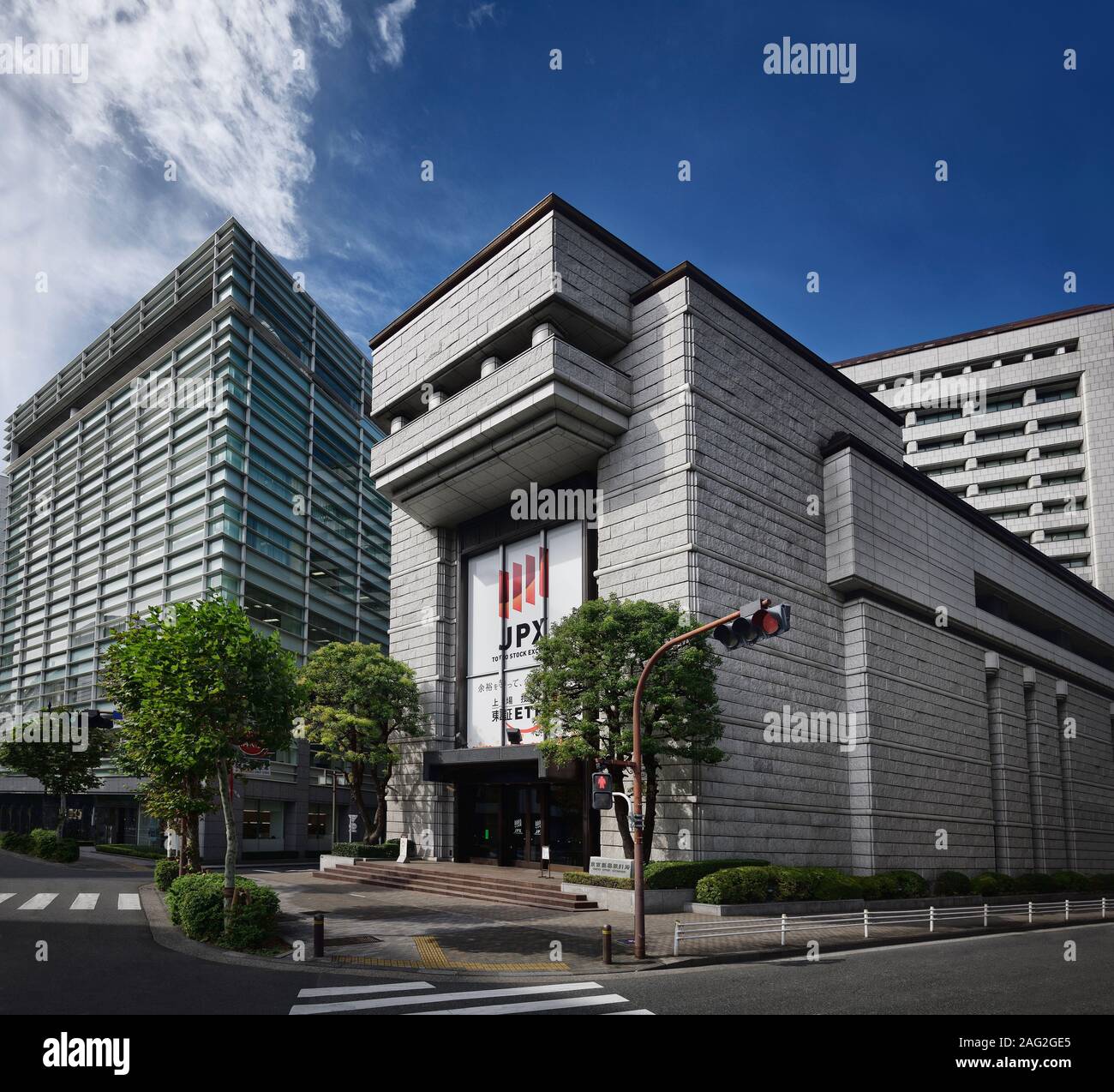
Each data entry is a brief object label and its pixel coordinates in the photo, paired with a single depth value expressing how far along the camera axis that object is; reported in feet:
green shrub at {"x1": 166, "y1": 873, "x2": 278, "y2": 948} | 59.72
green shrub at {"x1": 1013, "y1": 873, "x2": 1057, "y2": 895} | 125.49
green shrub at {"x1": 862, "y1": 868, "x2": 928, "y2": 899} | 96.43
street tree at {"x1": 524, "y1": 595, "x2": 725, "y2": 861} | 84.99
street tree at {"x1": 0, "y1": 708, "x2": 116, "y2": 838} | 153.07
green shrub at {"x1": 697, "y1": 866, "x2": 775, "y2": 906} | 80.02
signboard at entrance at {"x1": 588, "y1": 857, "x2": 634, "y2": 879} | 86.79
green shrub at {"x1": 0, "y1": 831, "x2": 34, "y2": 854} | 154.10
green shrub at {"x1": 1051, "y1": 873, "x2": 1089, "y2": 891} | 133.28
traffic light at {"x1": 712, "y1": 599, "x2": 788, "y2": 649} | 48.19
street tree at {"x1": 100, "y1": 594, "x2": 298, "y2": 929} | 65.72
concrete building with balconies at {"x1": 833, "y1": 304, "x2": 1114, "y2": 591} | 231.50
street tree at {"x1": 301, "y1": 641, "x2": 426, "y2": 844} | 116.47
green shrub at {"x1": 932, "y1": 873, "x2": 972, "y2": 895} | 111.45
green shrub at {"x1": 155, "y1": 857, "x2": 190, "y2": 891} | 88.94
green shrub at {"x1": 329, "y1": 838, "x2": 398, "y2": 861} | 117.70
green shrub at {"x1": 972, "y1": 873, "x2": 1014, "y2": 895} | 118.32
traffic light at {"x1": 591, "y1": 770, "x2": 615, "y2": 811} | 62.39
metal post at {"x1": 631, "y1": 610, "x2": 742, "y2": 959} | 57.29
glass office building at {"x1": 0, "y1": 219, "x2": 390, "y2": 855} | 183.01
